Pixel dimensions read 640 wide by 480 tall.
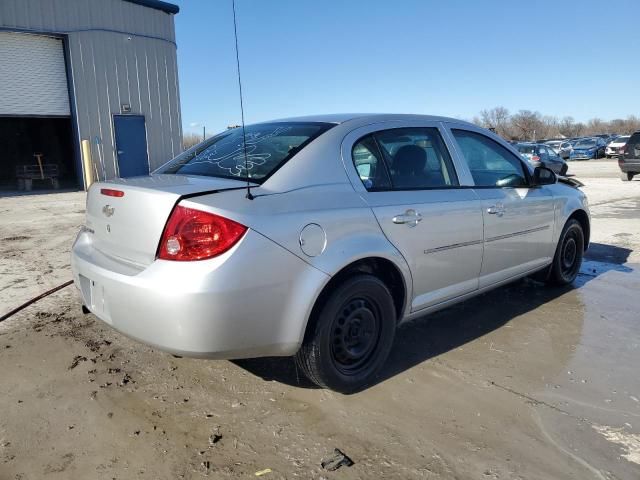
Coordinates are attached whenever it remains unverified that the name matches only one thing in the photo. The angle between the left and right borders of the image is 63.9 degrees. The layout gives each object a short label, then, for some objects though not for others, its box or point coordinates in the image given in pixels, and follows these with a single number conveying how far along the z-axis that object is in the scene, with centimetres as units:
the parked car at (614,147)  3095
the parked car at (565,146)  2439
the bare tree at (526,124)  8262
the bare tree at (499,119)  8590
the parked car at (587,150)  3372
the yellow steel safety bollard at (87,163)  1684
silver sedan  248
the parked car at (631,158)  1600
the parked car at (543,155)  1898
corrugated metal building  1603
